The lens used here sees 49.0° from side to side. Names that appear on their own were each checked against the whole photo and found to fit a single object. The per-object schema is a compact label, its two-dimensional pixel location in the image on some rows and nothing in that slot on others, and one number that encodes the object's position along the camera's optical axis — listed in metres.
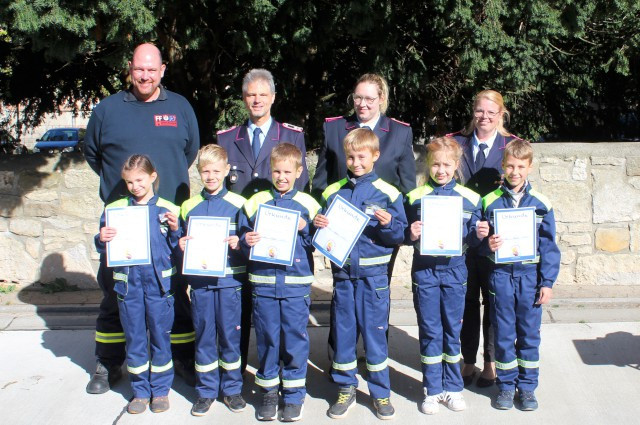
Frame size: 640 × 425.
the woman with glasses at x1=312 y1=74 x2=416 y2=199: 4.37
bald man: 4.42
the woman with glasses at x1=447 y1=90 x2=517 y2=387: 4.37
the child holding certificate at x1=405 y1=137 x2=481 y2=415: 4.13
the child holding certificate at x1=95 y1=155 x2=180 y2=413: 4.18
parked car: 22.12
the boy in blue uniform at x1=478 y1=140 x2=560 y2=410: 4.13
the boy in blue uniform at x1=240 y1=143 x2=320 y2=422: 4.07
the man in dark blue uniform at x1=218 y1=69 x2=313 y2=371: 4.40
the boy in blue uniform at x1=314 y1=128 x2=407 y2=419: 4.06
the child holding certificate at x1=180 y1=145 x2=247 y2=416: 4.15
